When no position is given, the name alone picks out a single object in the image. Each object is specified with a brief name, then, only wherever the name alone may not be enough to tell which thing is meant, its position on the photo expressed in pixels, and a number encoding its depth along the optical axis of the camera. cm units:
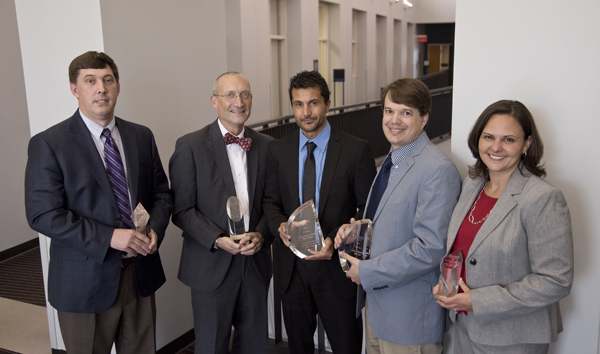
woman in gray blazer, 170
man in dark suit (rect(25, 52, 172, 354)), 227
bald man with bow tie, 258
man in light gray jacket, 196
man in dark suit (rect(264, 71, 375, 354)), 242
